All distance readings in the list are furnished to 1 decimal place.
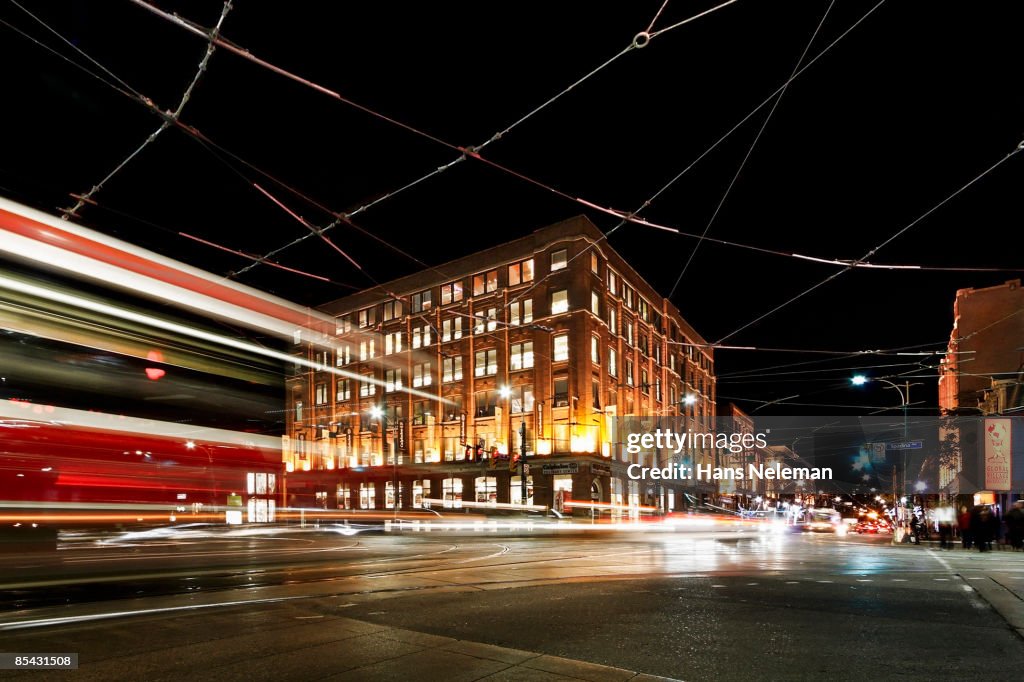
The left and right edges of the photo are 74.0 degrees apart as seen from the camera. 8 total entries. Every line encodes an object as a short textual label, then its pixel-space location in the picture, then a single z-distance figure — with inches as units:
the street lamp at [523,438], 1478.8
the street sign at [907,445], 1132.1
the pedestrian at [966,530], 973.2
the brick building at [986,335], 2143.2
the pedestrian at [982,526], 907.4
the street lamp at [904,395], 1223.2
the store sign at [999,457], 1144.8
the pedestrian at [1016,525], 923.4
